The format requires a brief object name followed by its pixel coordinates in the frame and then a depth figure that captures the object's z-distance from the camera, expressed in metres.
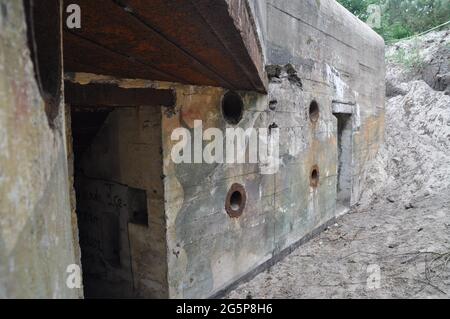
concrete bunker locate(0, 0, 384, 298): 1.34
